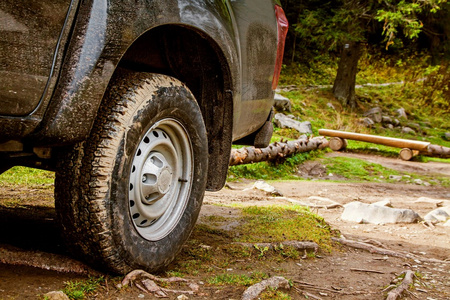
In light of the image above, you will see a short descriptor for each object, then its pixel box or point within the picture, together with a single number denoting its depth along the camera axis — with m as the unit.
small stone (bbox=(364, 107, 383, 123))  20.05
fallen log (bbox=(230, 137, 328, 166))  9.74
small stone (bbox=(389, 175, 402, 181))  11.28
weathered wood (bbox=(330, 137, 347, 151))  14.53
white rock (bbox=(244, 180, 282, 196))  7.65
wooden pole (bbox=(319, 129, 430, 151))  13.70
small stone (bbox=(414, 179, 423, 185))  10.97
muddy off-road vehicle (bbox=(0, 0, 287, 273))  1.85
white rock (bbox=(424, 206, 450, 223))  5.94
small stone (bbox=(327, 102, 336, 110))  19.52
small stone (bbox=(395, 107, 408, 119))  21.64
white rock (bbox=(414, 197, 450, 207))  7.27
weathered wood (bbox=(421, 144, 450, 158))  14.19
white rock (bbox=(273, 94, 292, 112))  16.92
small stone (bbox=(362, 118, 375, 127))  18.83
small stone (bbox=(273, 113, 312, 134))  15.40
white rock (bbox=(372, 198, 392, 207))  6.62
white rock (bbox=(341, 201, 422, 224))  5.74
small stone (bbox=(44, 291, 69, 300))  1.98
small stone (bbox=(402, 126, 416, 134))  19.27
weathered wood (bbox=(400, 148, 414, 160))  13.84
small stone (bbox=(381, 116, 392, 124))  20.20
